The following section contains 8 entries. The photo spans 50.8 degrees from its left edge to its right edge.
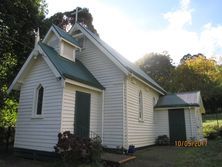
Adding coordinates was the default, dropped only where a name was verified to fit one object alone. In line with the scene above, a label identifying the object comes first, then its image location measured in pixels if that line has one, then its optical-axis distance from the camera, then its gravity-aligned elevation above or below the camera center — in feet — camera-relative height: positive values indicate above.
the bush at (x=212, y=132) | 74.28 -1.34
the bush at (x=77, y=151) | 32.19 -3.33
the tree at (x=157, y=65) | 163.23 +44.43
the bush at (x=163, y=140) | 62.90 -3.39
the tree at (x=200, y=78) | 136.77 +29.25
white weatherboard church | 39.86 +5.99
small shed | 62.23 +2.52
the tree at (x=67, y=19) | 87.00 +41.37
